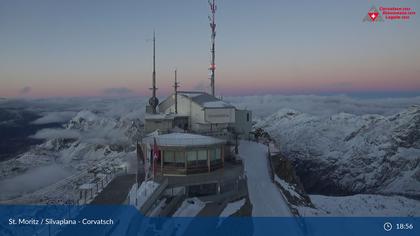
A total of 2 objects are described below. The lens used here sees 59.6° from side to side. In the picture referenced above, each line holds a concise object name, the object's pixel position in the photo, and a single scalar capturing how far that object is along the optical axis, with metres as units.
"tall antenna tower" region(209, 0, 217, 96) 52.62
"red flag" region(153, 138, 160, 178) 25.39
